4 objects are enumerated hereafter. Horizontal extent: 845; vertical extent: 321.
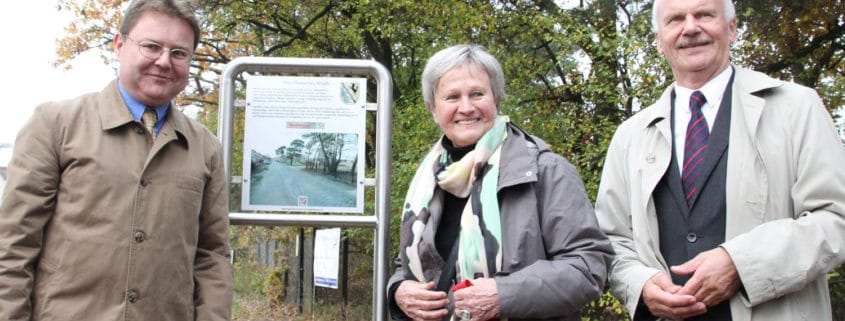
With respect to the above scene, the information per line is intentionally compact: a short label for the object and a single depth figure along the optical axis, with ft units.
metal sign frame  10.19
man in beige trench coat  6.99
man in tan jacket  7.27
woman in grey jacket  7.00
